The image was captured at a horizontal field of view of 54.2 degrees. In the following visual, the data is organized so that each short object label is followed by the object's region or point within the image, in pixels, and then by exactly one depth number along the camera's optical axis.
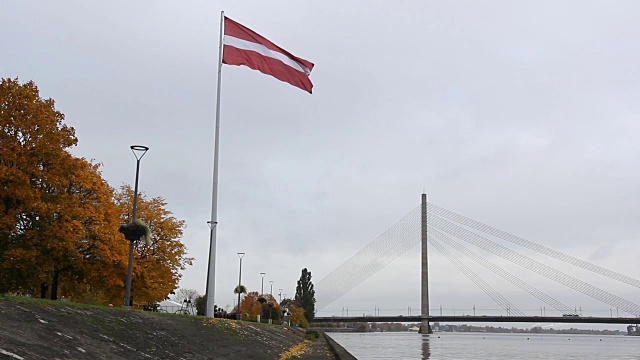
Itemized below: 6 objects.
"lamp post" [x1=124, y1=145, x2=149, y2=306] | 23.58
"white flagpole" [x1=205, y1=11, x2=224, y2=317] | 26.28
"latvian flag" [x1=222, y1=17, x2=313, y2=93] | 24.25
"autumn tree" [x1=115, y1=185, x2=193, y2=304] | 38.50
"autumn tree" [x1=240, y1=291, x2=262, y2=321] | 104.06
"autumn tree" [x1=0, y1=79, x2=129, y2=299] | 27.36
